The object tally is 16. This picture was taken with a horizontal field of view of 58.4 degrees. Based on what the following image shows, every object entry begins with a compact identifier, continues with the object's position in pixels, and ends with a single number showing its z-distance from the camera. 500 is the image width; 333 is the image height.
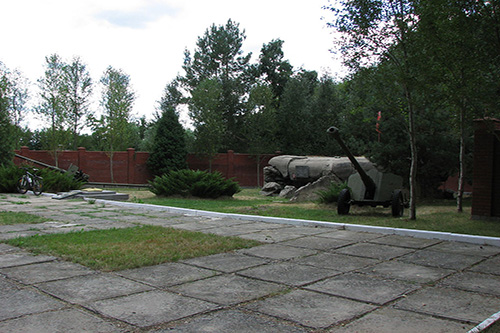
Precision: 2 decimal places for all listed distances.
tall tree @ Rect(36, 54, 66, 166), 27.10
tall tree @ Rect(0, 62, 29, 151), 31.65
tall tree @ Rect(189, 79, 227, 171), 29.80
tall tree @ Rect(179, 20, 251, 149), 38.06
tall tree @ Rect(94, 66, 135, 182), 27.48
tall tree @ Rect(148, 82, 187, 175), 27.62
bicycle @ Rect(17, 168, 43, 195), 15.00
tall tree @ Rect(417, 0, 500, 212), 7.44
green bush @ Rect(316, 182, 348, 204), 12.55
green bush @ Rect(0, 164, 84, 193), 15.84
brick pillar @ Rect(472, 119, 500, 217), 9.31
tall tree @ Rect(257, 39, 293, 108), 40.94
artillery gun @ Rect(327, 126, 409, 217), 10.20
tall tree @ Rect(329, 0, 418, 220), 8.88
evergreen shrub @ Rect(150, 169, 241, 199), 15.52
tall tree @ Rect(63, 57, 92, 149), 32.19
